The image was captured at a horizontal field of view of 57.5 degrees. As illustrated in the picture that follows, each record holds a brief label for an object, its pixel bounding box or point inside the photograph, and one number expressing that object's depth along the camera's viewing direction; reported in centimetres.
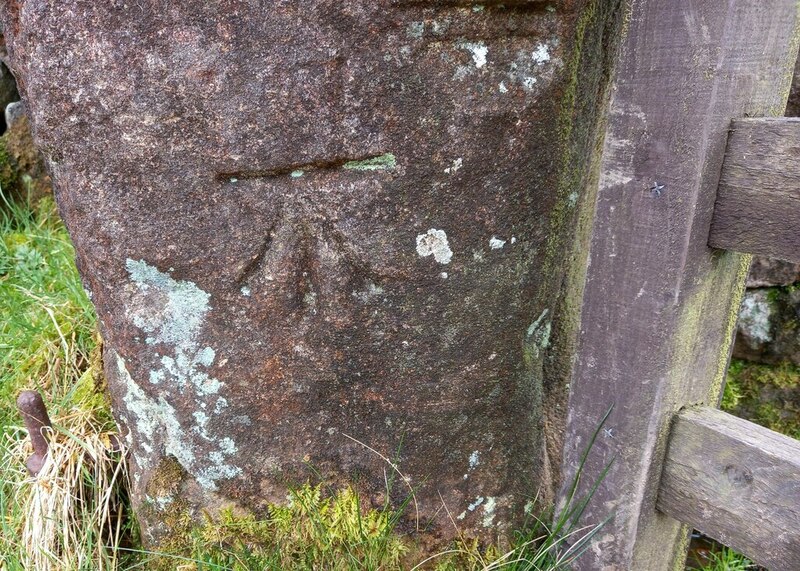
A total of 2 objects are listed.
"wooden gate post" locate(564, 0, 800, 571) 41
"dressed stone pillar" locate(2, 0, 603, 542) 41
